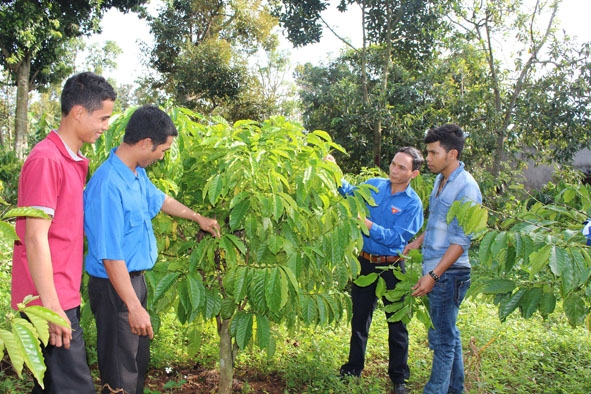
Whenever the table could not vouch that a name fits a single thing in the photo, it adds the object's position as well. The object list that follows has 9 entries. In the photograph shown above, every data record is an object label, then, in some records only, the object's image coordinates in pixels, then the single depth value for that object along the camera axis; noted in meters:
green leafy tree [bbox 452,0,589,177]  8.21
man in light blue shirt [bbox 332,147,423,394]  3.03
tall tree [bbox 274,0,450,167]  9.26
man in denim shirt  2.59
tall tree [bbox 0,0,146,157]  11.12
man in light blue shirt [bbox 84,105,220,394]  1.85
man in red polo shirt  1.60
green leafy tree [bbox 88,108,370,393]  2.18
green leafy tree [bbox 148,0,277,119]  15.59
